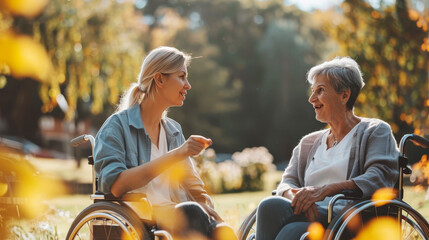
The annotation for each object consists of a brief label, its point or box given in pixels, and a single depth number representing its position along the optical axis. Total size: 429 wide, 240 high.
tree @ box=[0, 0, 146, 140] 9.40
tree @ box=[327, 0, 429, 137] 8.20
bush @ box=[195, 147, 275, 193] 10.44
